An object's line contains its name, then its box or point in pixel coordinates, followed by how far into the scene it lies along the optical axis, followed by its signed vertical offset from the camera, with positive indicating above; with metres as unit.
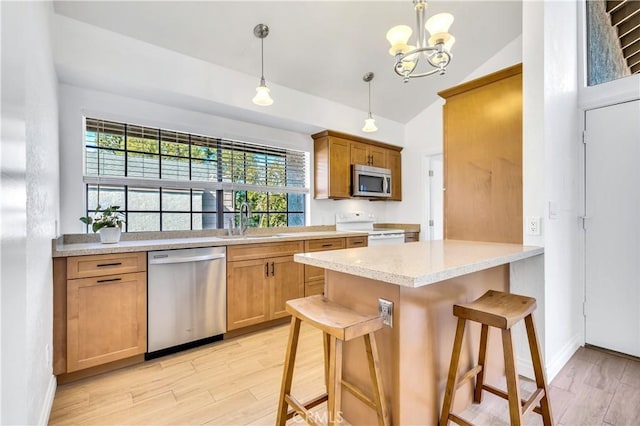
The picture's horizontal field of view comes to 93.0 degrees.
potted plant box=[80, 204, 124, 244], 2.41 -0.08
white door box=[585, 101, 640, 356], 2.39 -0.12
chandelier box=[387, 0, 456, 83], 1.86 +1.09
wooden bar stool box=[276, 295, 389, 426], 1.22 -0.60
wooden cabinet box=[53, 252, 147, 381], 2.06 -0.69
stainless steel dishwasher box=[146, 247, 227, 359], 2.40 -0.70
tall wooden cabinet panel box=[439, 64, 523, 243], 2.17 +0.42
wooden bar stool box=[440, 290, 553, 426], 1.34 -0.66
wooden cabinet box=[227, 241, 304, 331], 2.80 -0.66
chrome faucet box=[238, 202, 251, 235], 3.35 -0.05
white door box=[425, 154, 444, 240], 4.78 +0.19
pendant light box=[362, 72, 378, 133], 3.44 +1.02
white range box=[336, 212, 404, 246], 4.12 -0.20
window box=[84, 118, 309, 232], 2.77 +0.39
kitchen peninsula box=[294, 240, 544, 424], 1.36 -0.47
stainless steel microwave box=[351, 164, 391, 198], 4.21 +0.47
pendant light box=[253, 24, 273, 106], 2.50 +1.45
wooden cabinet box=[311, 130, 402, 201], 4.00 +0.75
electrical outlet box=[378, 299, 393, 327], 1.39 -0.45
